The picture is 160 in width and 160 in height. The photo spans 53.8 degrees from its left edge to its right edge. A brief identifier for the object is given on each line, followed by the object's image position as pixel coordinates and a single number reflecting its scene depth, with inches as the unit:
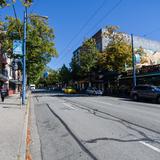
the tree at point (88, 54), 1334.2
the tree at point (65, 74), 1969.2
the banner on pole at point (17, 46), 480.5
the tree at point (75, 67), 1617.9
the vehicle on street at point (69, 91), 1372.5
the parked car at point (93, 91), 1113.7
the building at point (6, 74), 998.7
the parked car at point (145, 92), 622.1
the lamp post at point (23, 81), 522.6
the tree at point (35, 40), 878.6
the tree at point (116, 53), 956.6
